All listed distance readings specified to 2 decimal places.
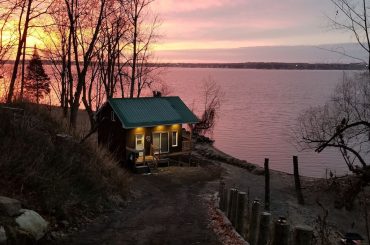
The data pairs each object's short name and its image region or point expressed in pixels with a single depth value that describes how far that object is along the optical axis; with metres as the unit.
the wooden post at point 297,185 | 25.61
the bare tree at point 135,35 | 41.72
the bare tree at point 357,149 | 18.41
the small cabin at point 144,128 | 30.06
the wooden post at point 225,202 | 15.40
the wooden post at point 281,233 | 6.84
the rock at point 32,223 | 9.12
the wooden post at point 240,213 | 12.83
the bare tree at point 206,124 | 59.25
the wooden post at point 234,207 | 13.62
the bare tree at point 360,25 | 14.79
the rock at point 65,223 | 11.07
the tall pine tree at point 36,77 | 70.38
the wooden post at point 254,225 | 11.05
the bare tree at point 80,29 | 27.57
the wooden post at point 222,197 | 16.41
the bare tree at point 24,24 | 28.08
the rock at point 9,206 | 9.00
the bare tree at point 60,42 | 36.59
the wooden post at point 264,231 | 9.26
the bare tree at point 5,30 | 22.66
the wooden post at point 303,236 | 6.18
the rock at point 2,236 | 8.20
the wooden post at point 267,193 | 23.09
